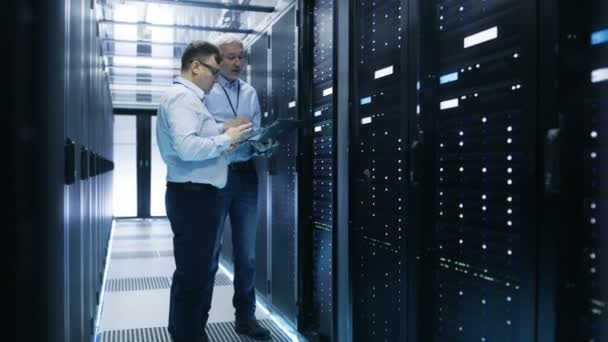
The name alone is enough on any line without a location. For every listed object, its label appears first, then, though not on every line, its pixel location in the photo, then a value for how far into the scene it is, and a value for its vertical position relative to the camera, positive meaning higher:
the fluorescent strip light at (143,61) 5.75 +1.30
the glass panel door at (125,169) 10.73 +0.11
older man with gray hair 2.96 -0.12
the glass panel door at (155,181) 10.85 -0.15
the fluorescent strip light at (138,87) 7.70 +1.34
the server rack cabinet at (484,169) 1.17 +0.01
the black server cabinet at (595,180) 1.01 -0.02
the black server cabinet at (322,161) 2.56 +0.06
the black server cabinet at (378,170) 1.77 +0.01
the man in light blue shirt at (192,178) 2.37 -0.02
